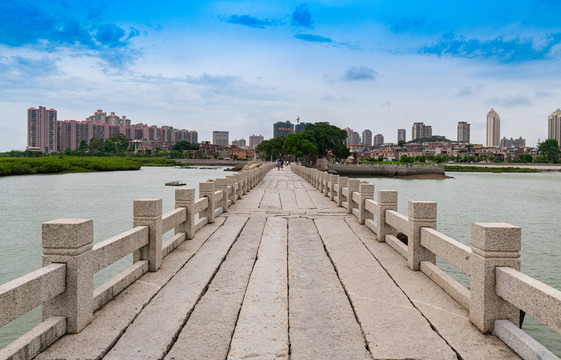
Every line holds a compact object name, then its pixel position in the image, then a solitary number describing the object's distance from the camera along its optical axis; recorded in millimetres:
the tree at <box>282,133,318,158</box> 89250
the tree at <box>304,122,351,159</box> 99375
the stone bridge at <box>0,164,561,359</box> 3506
